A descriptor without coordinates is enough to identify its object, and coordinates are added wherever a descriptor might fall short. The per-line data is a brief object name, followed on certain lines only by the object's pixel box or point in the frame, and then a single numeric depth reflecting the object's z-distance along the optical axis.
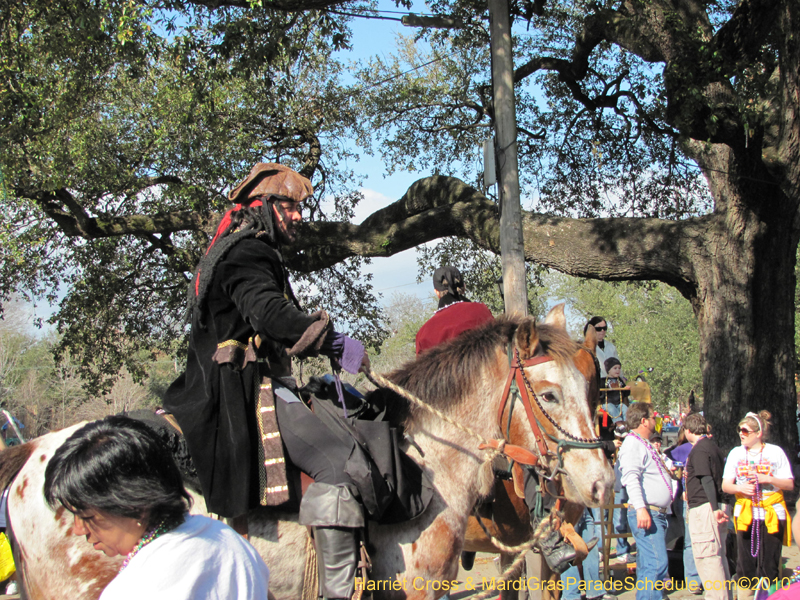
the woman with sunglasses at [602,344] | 7.71
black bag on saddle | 2.91
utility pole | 7.25
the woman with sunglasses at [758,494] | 6.68
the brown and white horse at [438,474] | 2.91
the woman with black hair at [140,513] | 1.76
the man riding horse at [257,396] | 2.87
